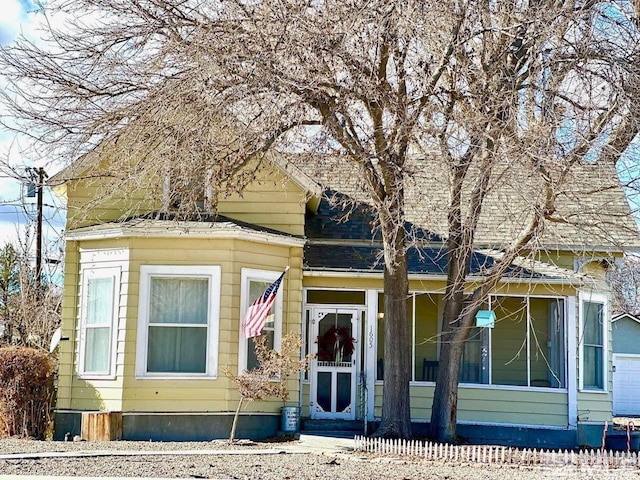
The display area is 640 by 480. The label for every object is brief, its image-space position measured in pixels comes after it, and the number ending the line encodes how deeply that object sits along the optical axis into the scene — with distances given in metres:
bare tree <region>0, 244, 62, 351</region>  24.58
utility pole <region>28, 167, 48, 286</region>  27.98
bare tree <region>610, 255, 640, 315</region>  46.03
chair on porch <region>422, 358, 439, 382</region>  20.64
